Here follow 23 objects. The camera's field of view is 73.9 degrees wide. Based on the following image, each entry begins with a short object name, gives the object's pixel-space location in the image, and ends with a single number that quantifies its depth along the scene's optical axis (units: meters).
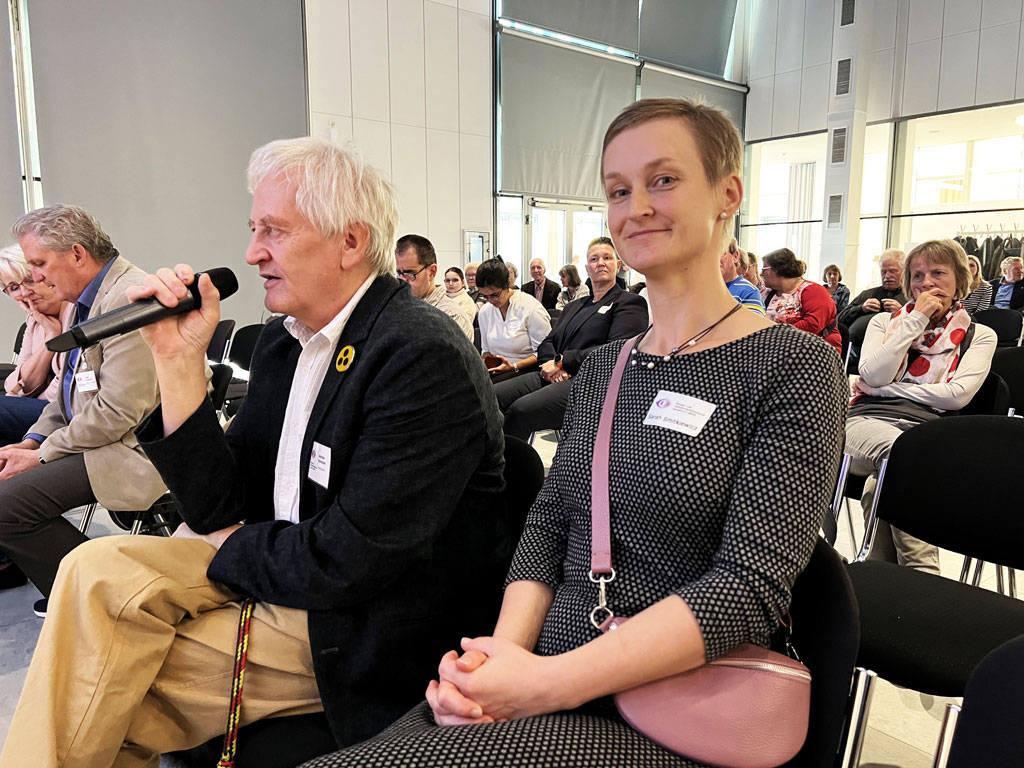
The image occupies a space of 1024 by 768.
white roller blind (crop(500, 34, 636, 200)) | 9.83
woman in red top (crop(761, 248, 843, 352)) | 4.99
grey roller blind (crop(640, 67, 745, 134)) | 11.19
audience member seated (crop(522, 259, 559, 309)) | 8.95
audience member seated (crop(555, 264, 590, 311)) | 9.31
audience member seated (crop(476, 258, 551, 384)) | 4.89
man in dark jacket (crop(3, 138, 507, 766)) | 1.12
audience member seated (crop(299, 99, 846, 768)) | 0.85
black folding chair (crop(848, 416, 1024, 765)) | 1.34
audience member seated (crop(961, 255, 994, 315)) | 4.00
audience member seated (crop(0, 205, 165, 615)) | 2.25
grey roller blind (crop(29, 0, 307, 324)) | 6.57
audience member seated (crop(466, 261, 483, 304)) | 8.90
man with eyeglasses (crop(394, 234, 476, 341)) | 4.25
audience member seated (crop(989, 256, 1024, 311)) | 7.81
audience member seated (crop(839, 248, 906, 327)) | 6.95
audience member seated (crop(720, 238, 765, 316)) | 3.76
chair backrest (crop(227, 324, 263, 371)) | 4.81
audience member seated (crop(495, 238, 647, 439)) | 3.99
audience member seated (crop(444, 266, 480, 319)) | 8.22
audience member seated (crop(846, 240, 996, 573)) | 2.63
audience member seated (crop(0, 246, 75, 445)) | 2.81
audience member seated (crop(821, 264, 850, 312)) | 8.98
